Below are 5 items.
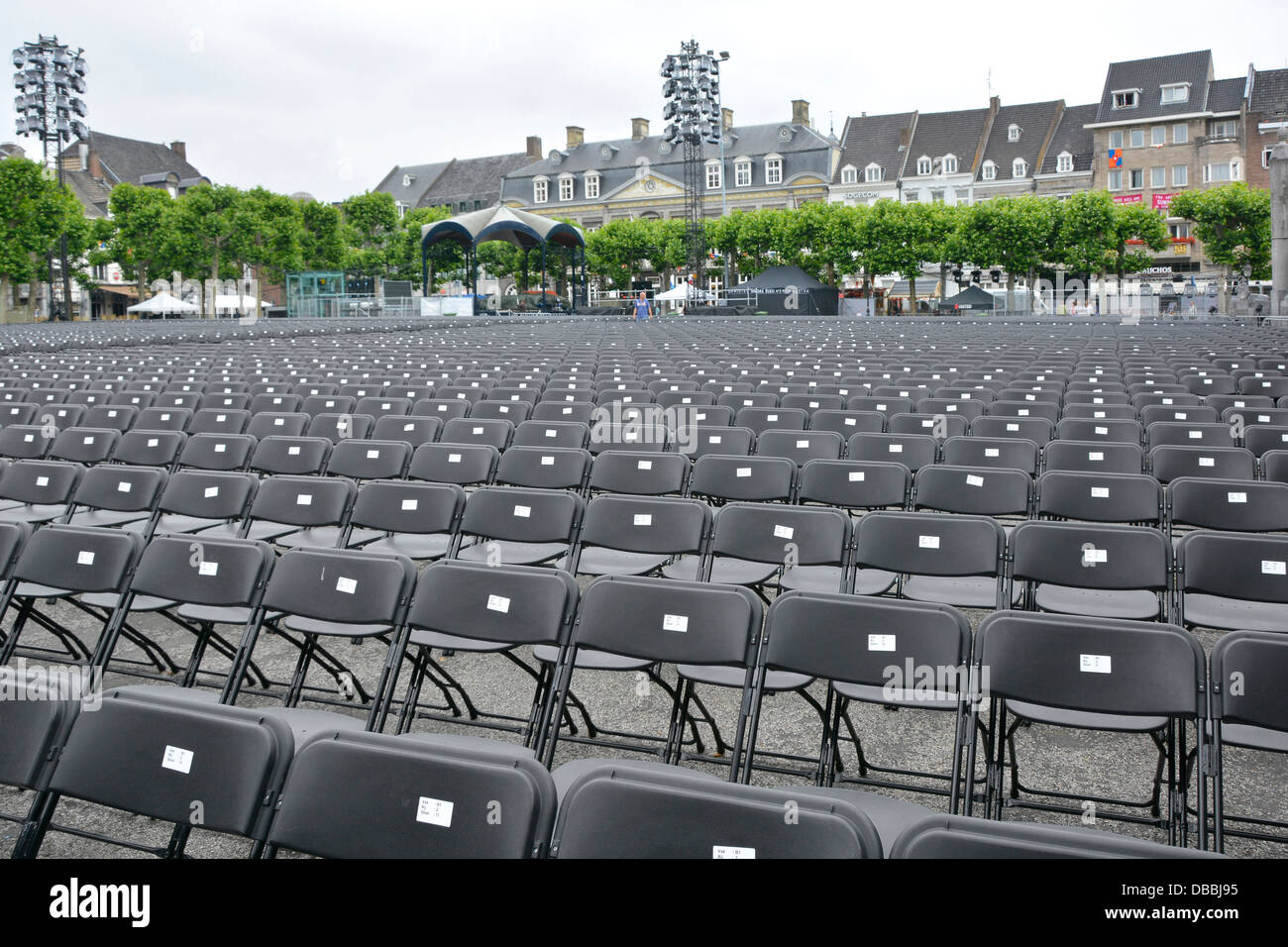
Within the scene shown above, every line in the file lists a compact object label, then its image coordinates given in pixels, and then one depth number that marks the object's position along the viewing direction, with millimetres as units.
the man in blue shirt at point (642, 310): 40844
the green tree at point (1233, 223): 45094
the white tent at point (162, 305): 54031
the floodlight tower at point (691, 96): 36750
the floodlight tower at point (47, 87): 34312
